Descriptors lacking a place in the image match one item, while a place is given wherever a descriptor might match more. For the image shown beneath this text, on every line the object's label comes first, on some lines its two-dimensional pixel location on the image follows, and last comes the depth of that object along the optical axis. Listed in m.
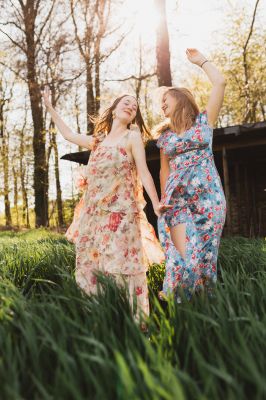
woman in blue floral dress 3.16
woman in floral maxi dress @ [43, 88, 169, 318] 3.17
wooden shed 10.54
